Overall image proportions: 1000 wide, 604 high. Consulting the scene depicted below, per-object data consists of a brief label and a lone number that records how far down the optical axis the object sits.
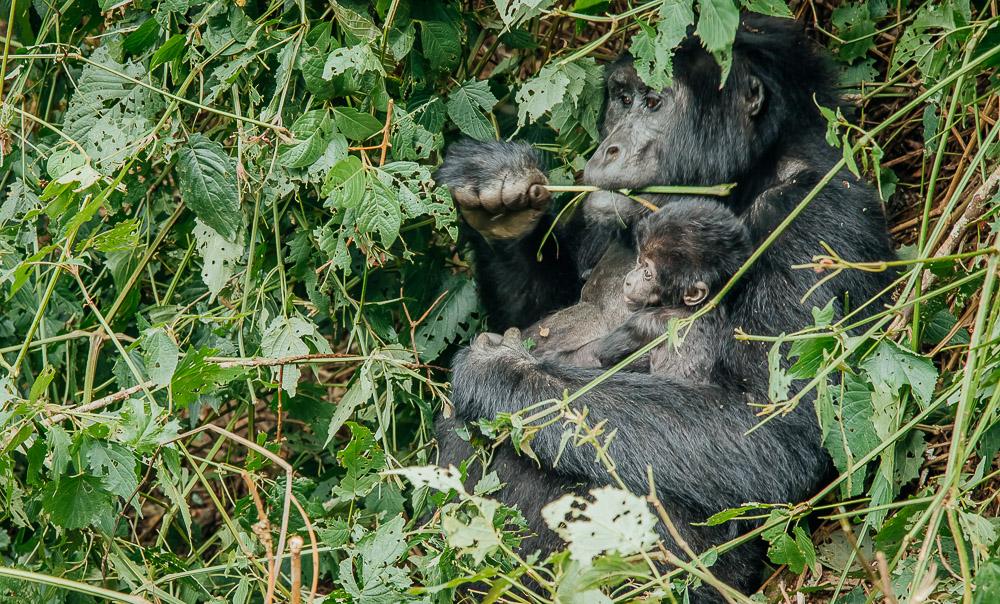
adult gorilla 6.75
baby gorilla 6.93
